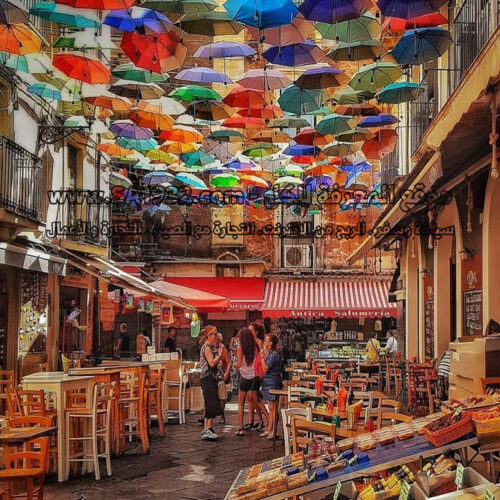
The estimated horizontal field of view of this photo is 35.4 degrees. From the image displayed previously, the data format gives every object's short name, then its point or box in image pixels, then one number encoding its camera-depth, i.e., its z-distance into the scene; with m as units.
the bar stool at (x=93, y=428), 9.55
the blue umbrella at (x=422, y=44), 11.14
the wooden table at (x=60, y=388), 9.44
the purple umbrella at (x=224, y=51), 13.20
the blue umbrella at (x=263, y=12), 10.10
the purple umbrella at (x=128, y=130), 16.95
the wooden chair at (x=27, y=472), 6.04
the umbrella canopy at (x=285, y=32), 11.51
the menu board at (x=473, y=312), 12.77
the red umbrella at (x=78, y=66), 12.73
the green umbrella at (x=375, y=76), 13.03
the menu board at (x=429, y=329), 18.20
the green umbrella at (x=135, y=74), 13.60
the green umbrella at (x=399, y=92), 12.93
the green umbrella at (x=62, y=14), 11.12
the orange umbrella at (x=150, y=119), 16.11
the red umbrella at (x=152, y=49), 12.01
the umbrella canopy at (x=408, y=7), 9.53
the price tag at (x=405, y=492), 3.93
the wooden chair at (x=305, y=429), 6.64
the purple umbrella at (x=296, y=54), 12.08
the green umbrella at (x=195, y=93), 15.08
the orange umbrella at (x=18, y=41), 11.73
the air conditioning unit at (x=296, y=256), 29.22
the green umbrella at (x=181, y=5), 10.48
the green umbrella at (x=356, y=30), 11.84
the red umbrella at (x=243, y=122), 16.00
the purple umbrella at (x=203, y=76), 14.29
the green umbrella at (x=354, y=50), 11.84
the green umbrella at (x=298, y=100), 14.45
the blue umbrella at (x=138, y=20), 11.43
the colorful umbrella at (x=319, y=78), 13.02
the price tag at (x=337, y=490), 4.31
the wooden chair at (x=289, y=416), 7.73
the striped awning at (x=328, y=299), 26.50
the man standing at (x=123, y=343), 21.31
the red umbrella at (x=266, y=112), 15.80
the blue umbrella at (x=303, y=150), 18.14
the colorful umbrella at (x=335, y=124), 15.27
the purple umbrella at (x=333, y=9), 9.74
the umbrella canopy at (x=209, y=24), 11.00
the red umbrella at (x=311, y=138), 17.05
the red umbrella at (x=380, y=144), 17.17
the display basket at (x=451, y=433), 4.51
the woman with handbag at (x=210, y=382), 12.91
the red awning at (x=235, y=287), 27.36
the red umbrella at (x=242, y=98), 14.75
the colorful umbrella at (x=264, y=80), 14.18
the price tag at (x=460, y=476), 3.98
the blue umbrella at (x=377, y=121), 15.17
